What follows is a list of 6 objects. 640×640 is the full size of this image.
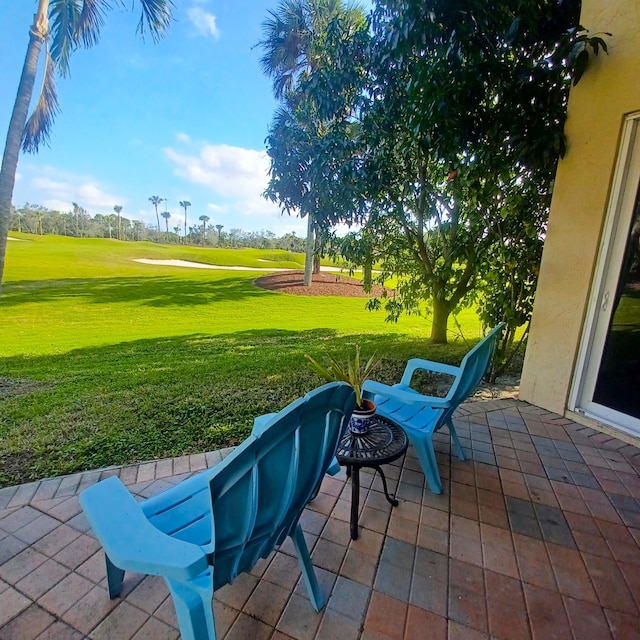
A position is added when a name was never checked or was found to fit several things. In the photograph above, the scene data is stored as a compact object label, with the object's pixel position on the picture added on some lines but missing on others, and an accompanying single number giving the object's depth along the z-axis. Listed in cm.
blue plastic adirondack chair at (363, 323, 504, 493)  186
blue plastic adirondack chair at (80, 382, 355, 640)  84
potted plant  165
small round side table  149
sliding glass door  245
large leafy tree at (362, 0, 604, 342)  274
